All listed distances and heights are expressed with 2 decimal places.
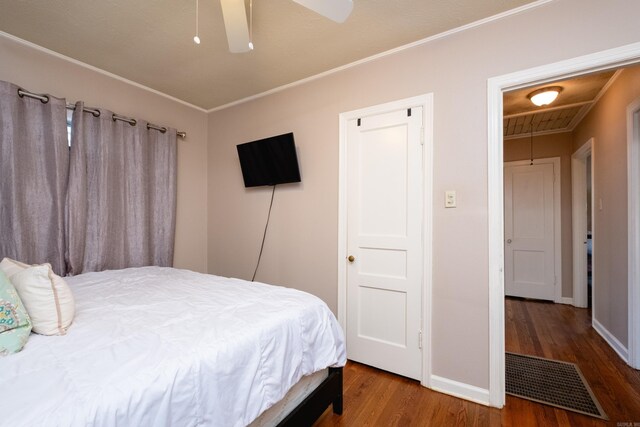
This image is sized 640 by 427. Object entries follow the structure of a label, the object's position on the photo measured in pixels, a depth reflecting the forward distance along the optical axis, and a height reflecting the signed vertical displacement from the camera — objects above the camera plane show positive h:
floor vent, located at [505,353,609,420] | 1.90 -1.27
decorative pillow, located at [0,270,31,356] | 1.03 -0.41
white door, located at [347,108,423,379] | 2.24 -0.22
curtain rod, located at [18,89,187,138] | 2.20 +0.91
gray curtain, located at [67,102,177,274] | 2.44 +0.18
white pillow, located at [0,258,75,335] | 1.19 -0.37
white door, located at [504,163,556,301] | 4.30 -0.27
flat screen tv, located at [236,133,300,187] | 2.81 +0.54
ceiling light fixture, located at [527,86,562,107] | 2.89 +1.21
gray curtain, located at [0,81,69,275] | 2.12 +0.28
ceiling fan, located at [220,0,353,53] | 1.37 +1.02
